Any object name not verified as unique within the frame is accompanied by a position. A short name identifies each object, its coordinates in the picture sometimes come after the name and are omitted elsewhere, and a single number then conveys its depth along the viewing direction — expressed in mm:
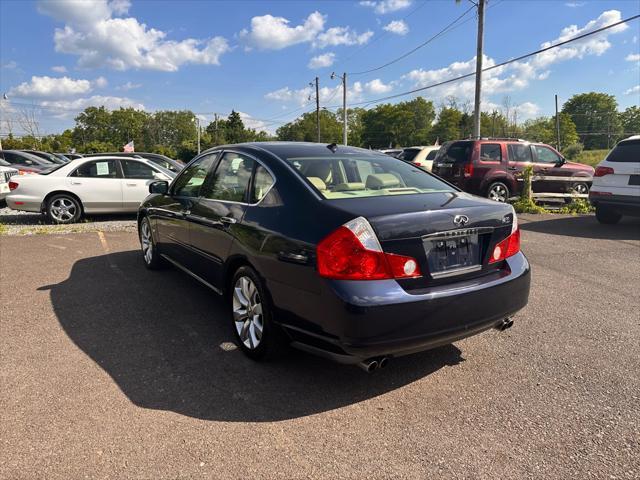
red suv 11734
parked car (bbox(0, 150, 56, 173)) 17308
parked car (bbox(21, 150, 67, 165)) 21516
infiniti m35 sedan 2646
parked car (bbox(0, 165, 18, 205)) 11281
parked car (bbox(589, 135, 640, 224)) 8547
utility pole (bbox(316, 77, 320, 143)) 53147
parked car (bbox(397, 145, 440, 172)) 15594
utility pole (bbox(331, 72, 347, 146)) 42625
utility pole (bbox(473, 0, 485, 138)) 18766
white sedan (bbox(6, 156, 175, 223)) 9836
